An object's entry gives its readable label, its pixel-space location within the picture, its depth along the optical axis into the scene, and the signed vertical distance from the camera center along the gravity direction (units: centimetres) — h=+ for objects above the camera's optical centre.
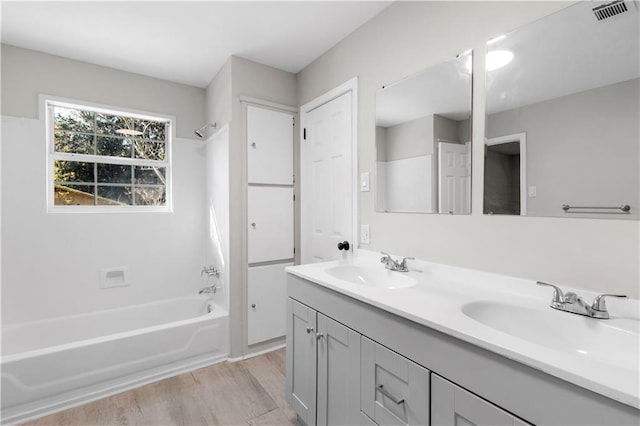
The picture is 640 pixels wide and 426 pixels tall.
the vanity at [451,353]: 67 -43
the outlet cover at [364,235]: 203 -18
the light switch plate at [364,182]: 204 +19
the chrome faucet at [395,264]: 168 -32
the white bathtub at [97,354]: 183 -106
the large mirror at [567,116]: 99 +35
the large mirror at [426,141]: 147 +38
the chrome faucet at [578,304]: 96 -32
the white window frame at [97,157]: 253 +49
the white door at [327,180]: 222 +24
